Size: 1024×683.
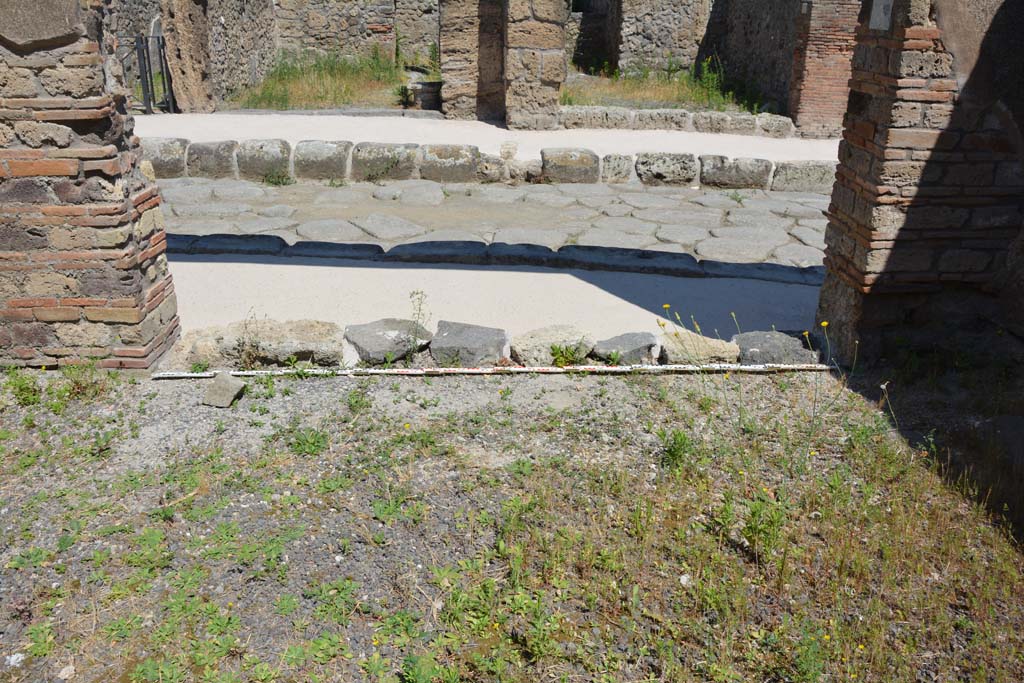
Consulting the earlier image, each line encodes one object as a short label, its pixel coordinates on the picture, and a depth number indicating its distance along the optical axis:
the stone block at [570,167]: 8.73
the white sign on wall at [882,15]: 3.91
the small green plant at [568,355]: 4.47
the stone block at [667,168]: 8.73
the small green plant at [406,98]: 12.74
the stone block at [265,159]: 8.52
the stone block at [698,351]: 4.51
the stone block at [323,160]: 8.51
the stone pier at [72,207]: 3.64
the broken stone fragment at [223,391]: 3.97
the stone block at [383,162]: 8.59
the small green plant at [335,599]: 2.74
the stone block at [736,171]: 8.68
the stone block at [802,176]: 8.70
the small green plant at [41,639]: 2.57
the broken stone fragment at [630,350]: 4.49
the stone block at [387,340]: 4.43
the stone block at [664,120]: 11.38
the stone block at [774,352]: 4.53
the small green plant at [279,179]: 8.45
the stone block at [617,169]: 8.77
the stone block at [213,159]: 8.54
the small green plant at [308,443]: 3.59
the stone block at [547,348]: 4.47
